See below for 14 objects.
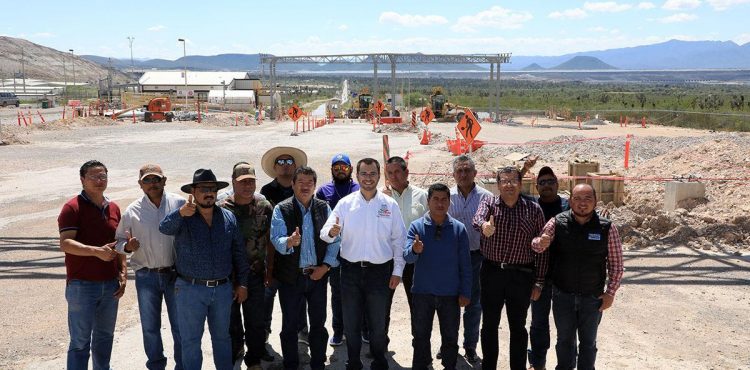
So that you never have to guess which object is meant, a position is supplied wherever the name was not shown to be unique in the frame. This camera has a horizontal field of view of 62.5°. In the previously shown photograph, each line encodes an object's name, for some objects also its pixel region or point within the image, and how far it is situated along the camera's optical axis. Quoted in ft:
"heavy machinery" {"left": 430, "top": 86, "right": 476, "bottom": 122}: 150.71
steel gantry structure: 156.87
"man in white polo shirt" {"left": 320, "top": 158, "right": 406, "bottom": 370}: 16.67
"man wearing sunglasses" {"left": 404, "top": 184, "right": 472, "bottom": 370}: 16.37
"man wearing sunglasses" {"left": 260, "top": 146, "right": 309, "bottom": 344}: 19.41
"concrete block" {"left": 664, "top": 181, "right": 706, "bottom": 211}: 36.83
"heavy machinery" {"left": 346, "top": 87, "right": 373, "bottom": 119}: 164.55
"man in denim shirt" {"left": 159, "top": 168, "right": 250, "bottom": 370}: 15.19
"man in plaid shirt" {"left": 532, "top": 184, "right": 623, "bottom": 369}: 15.57
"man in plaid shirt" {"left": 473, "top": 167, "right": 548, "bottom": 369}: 16.46
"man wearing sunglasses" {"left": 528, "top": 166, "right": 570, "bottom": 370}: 17.66
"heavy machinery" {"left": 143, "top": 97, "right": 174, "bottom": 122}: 146.69
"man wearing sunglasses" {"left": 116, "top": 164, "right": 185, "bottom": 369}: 16.02
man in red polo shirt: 15.64
